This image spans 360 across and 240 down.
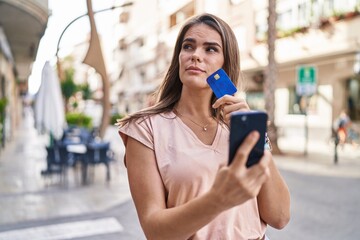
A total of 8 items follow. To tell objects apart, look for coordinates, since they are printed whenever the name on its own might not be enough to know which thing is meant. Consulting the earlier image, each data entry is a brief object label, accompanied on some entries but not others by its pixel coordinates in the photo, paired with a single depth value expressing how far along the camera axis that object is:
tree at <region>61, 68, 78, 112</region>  23.67
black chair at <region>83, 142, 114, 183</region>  8.02
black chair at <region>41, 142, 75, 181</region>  7.91
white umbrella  8.95
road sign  11.58
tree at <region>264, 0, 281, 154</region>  11.48
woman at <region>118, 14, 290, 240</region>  1.21
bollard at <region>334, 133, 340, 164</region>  10.94
